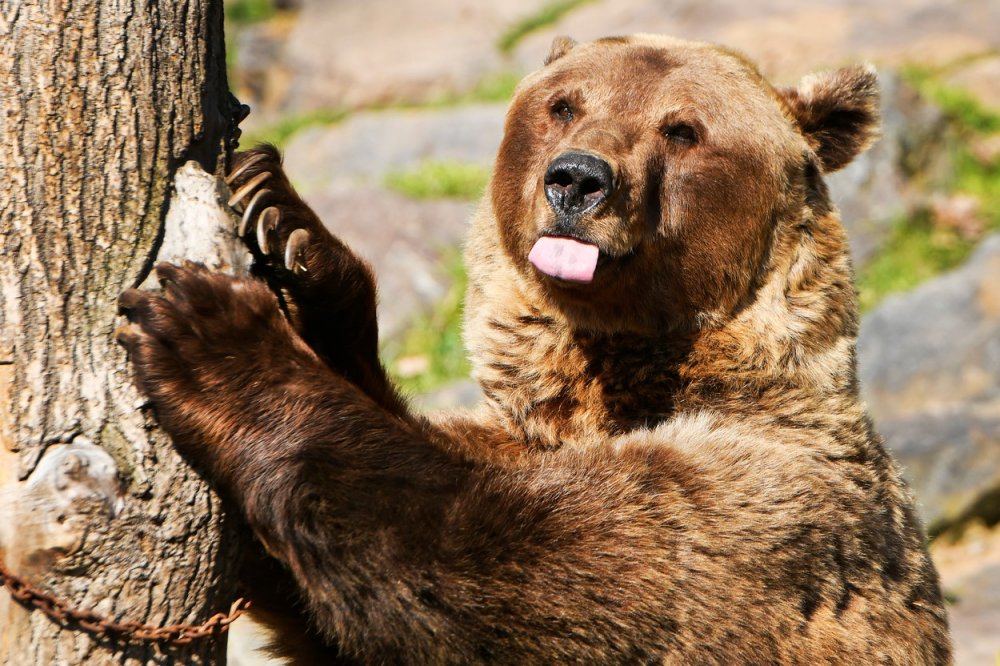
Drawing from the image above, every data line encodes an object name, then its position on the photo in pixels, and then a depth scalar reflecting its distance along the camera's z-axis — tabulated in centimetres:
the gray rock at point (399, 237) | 2158
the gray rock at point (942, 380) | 1809
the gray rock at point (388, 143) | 2780
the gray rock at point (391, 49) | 3481
